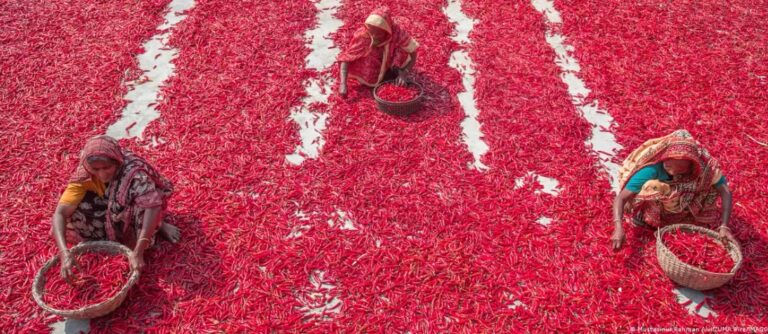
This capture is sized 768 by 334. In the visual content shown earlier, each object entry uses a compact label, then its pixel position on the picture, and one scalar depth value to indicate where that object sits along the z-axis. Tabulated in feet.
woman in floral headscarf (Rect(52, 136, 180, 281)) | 11.09
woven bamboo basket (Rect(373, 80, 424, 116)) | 17.63
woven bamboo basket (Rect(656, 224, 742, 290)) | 11.23
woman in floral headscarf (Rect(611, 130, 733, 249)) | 11.79
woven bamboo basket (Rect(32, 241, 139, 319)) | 10.42
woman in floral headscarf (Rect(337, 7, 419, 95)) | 18.30
